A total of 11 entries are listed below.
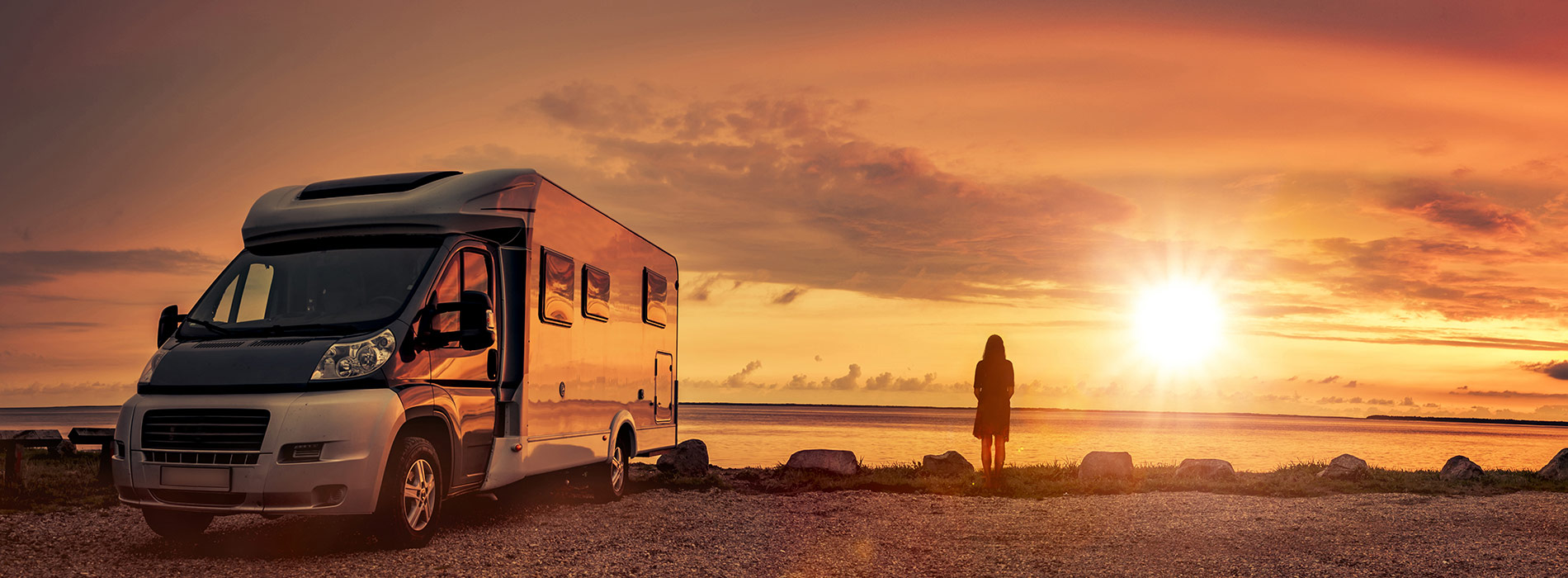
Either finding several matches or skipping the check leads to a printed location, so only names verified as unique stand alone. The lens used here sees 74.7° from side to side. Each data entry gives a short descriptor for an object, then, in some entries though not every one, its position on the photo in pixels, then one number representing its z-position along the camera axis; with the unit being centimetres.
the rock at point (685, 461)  1684
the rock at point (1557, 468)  1711
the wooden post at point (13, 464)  1352
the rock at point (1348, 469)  1667
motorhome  833
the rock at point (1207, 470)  1656
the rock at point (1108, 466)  1628
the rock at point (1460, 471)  1695
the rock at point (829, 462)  1667
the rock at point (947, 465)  1699
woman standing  1480
